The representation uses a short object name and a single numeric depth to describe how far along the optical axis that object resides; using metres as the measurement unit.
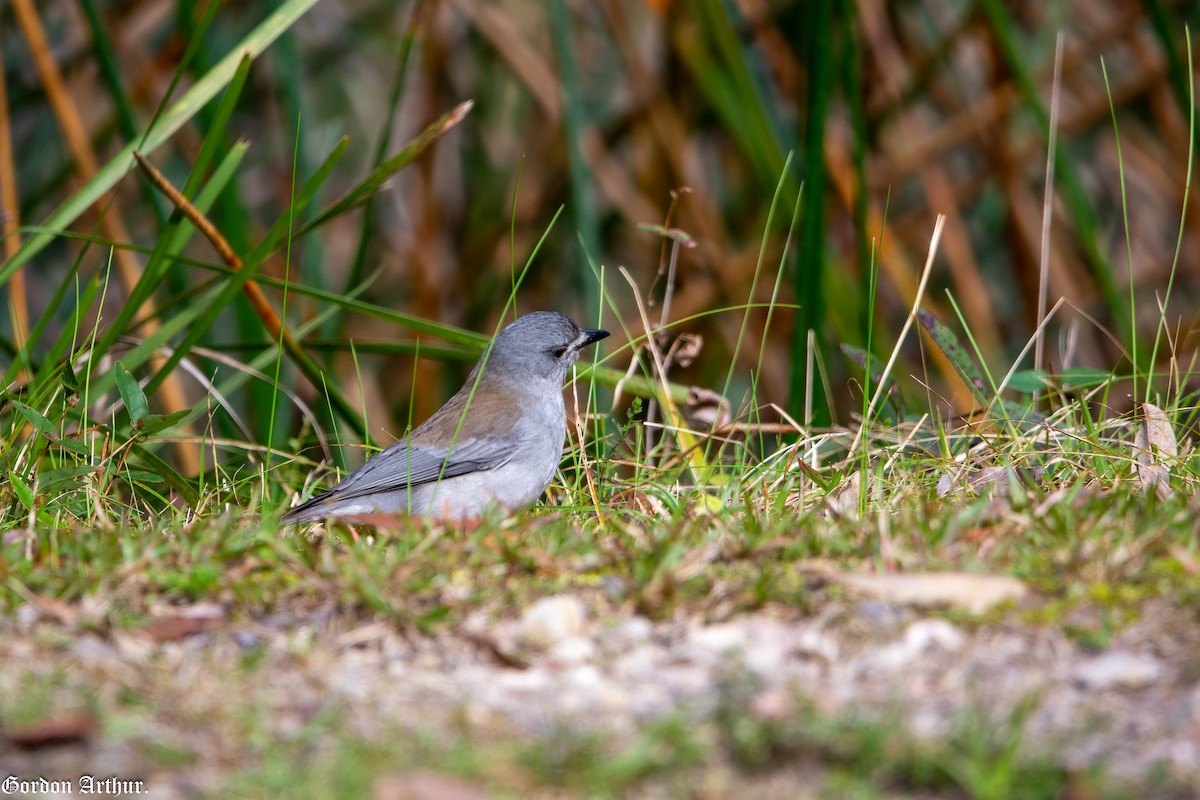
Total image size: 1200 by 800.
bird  8.36
